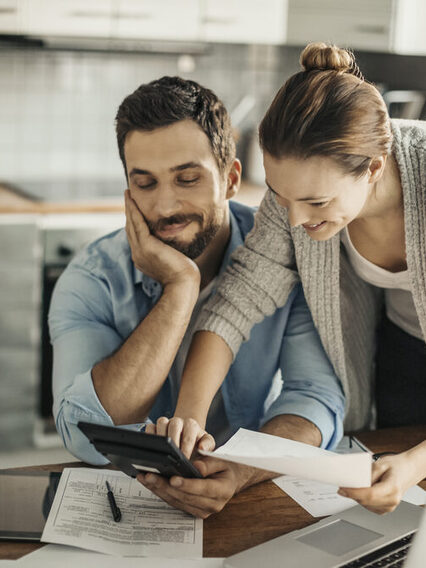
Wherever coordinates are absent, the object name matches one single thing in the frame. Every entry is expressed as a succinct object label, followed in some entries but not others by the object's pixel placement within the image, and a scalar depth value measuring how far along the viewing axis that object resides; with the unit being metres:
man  1.53
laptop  1.23
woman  1.37
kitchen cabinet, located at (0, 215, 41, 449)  2.65
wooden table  1.27
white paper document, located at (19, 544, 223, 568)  1.24
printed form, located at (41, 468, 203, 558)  1.27
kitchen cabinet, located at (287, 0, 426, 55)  3.08
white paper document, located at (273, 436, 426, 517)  1.36
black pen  1.31
